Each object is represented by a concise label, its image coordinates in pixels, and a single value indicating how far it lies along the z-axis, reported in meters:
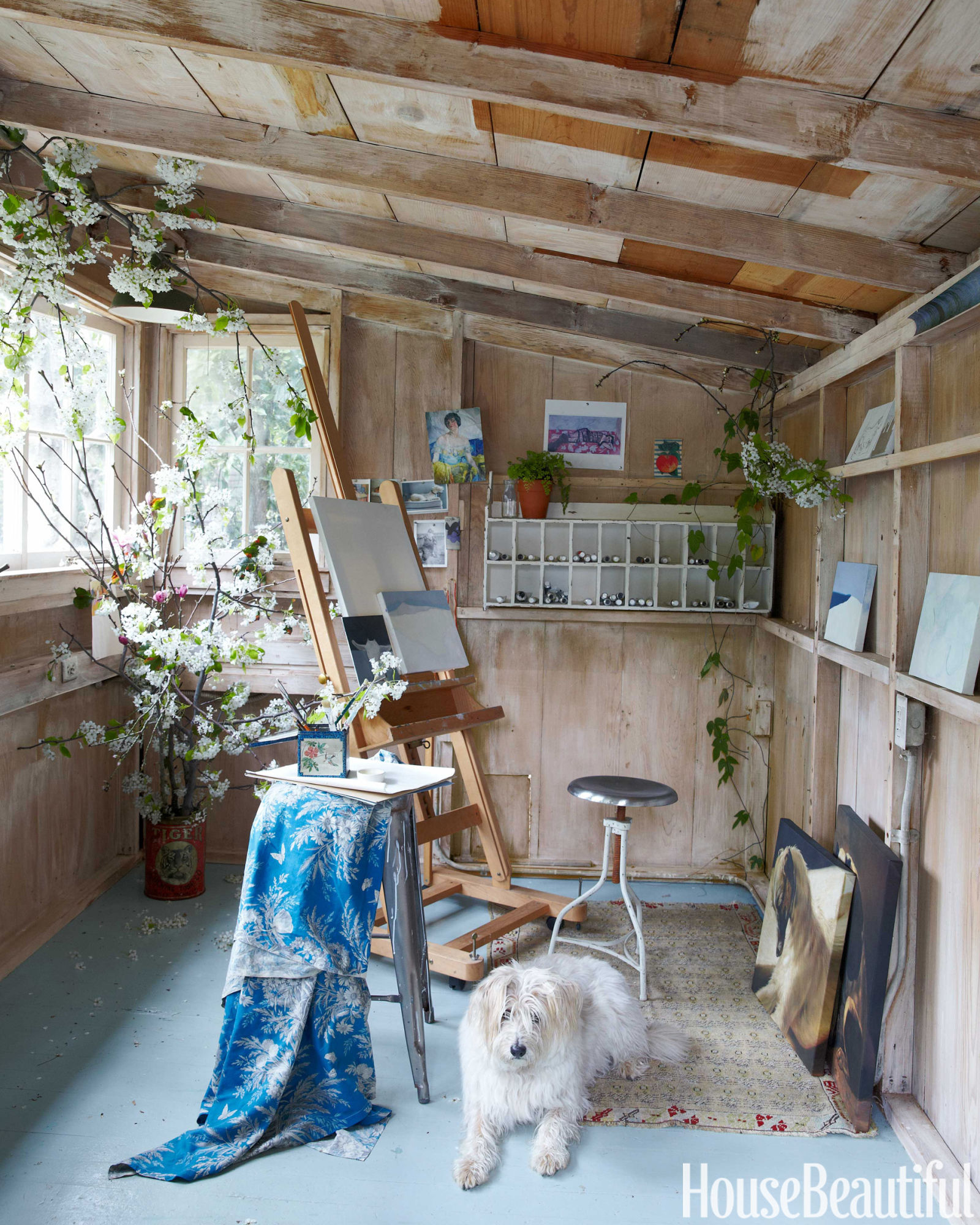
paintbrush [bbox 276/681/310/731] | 2.49
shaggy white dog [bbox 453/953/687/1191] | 2.17
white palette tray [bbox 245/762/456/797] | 2.31
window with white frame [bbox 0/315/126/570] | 3.17
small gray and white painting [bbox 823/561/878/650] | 2.72
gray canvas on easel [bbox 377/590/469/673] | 3.14
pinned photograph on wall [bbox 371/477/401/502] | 3.96
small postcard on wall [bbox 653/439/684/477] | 3.96
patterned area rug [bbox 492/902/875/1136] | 2.38
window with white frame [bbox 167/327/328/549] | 3.97
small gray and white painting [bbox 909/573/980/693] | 2.02
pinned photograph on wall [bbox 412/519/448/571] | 3.99
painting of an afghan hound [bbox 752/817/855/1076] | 2.54
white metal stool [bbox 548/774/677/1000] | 2.99
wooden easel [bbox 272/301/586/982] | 2.96
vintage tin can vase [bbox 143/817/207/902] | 3.64
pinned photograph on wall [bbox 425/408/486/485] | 3.91
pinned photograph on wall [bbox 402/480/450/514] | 3.97
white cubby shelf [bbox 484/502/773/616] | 3.81
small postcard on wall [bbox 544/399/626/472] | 3.96
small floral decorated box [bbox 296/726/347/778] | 2.39
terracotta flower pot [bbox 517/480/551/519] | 3.81
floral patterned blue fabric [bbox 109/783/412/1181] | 2.25
